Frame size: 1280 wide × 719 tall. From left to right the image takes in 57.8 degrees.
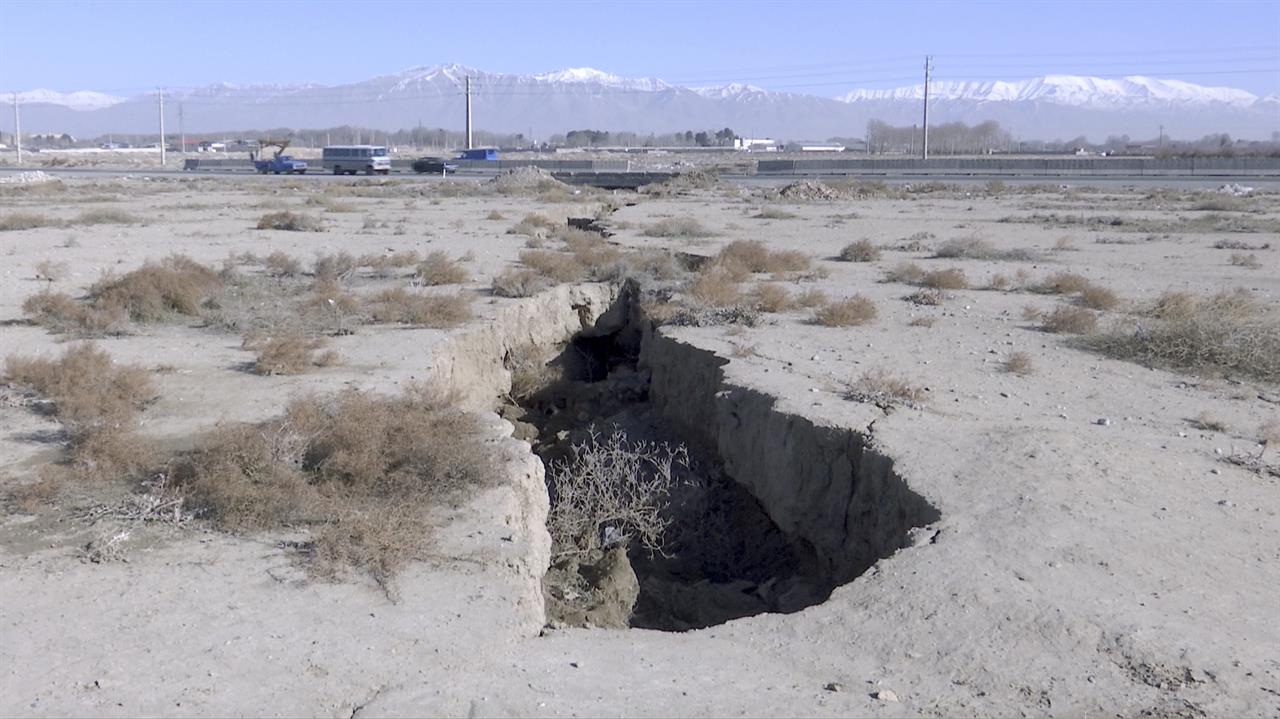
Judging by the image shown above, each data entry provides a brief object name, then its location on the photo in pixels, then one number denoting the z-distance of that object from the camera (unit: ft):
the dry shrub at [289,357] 38.88
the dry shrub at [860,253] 73.82
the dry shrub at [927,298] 54.54
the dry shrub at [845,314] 48.78
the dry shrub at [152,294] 49.60
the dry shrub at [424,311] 48.70
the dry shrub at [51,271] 61.46
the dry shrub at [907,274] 63.16
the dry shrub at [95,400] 28.22
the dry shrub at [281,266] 65.26
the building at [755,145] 542.65
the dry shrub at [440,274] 60.05
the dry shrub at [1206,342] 39.70
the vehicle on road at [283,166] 242.58
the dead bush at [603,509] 29.01
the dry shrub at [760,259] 65.82
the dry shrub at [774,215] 112.37
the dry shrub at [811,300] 53.01
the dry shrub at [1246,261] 69.92
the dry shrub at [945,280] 59.06
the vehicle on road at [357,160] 240.12
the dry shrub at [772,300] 51.16
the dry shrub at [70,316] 46.73
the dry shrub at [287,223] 97.26
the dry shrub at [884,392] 34.14
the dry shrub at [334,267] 62.75
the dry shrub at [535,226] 90.17
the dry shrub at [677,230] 86.22
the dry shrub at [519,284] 55.98
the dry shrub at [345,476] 23.36
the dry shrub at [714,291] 51.03
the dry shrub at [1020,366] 39.73
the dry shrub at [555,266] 60.70
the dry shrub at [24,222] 94.12
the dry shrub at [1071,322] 46.68
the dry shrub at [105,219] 100.57
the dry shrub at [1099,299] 53.01
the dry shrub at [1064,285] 58.18
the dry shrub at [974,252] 74.69
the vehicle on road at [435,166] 239.50
